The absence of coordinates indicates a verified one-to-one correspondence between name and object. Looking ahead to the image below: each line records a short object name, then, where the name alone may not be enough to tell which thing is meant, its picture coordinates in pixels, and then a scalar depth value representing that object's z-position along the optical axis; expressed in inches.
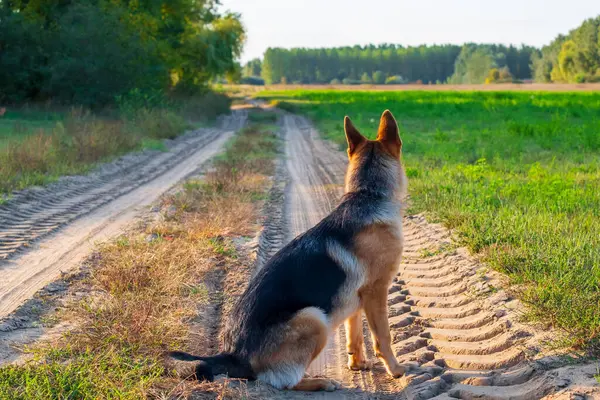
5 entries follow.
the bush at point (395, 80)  5927.7
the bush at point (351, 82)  5920.3
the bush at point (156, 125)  979.3
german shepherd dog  172.9
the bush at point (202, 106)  1476.4
